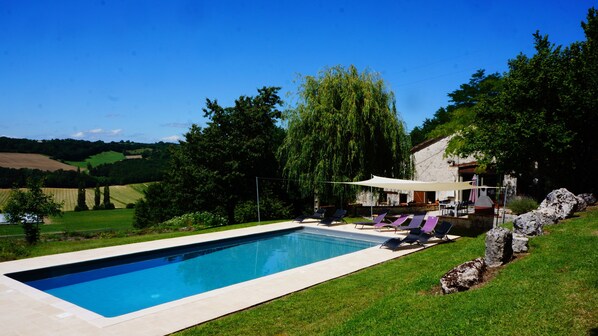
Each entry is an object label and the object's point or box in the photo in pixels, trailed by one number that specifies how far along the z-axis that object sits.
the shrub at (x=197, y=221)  19.72
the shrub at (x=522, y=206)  15.23
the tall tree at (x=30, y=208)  13.13
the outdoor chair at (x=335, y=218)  17.36
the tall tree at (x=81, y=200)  57.79
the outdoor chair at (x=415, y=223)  13.28
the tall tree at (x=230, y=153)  21.08
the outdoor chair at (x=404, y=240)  11.98
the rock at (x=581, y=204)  13.74
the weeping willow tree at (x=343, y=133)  17.84
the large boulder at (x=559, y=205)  12.05
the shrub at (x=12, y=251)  11.52
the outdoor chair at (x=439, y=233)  12.13
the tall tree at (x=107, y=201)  59.19
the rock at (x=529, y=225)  10.05
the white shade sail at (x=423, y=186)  13.48
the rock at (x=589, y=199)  14.84
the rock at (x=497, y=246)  7.73
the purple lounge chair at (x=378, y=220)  15.22
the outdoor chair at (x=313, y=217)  18.39
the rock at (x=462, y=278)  6.65
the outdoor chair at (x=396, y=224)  14.23
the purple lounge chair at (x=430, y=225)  12.58
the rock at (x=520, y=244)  8.58
